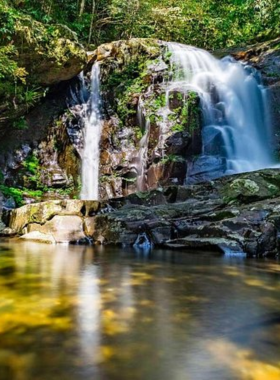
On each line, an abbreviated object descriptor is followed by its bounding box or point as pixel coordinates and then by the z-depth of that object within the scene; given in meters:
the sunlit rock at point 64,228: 7.88
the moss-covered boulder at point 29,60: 9.55
